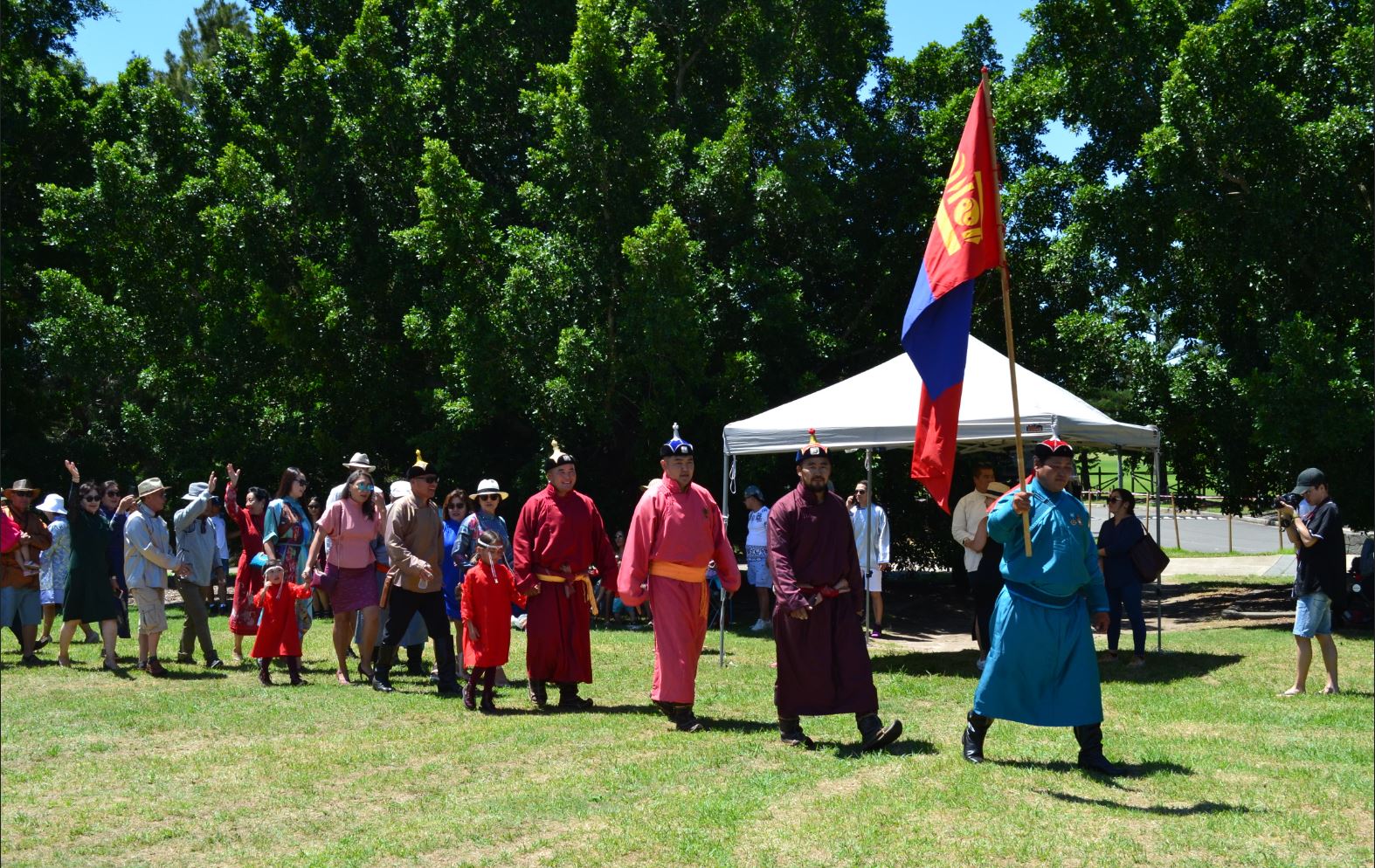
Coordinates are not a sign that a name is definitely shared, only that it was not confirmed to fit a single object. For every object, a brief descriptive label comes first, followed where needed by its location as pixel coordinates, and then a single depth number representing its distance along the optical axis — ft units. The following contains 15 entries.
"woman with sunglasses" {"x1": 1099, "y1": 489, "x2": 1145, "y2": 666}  38.75
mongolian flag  25.77
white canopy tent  37.04
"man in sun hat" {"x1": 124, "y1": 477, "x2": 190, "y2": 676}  34.86
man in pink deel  28.89
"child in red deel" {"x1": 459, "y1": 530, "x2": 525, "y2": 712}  30.76
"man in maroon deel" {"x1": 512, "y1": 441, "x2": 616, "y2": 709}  30.94
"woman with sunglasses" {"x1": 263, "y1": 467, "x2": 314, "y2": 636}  36.73
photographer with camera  31.12
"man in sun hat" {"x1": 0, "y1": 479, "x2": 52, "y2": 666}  39.22
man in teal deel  23.50
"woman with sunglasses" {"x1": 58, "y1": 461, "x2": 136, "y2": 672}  35.96
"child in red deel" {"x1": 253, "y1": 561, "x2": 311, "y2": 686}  34.73
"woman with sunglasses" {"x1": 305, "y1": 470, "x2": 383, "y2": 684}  34.40
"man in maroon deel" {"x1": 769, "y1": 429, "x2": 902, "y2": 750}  25.88
